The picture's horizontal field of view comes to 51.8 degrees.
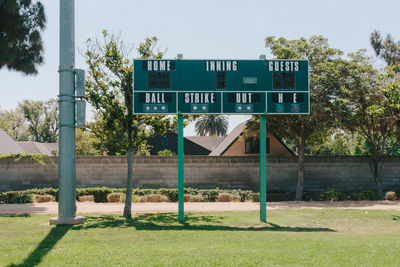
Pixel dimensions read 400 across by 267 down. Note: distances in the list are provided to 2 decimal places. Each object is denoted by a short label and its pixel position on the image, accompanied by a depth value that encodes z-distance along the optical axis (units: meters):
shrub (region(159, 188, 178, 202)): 21.23
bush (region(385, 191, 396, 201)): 21.95
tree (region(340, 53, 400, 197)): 21.10
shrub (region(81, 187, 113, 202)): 20.72
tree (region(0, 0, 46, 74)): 16.16
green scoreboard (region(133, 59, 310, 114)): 13.88
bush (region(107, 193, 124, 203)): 20.31
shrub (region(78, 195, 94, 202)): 20.38
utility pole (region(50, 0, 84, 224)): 12.21
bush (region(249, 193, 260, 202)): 21.26
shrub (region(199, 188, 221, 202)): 21.27
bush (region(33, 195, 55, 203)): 19.93
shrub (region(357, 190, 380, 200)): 22.13
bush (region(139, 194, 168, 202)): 20.52
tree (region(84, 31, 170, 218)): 14.18
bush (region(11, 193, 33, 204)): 19.73
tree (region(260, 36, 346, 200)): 20.84
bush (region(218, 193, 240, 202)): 21.00
